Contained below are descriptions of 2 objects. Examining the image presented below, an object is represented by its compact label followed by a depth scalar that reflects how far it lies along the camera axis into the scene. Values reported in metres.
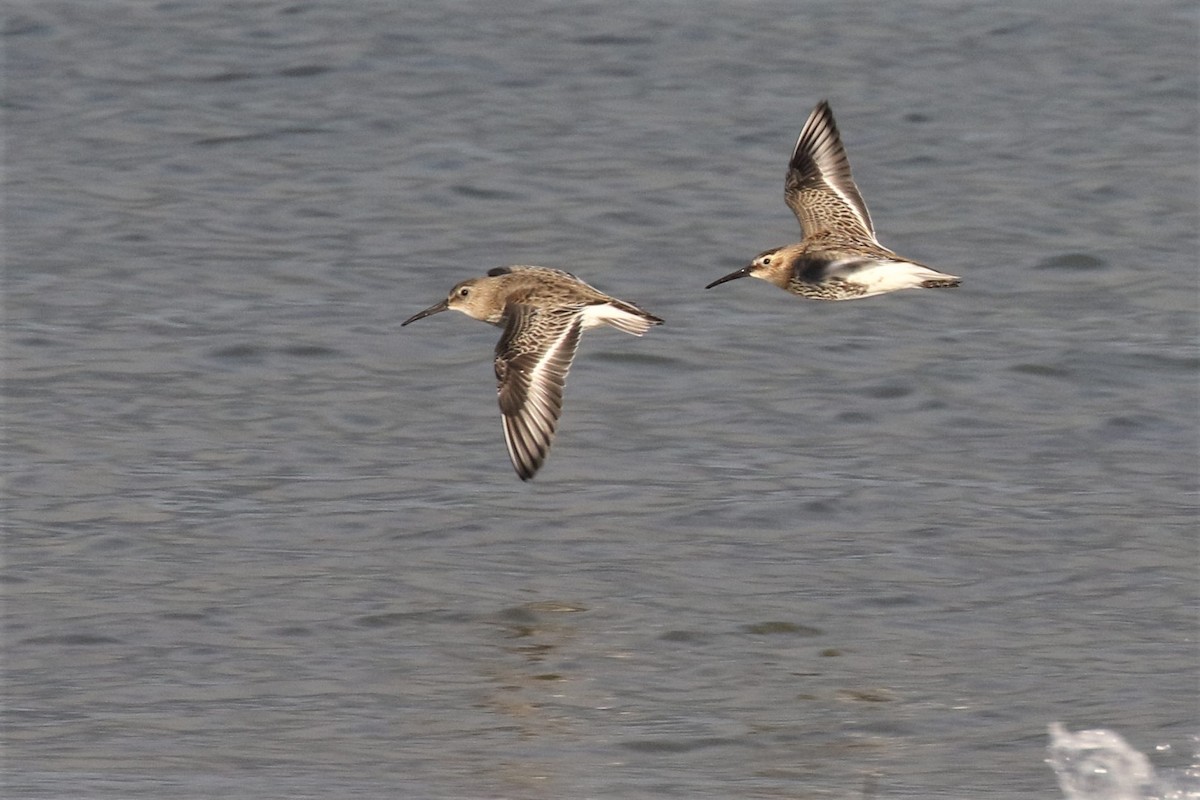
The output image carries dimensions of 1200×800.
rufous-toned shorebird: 19.67
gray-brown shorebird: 18.33
